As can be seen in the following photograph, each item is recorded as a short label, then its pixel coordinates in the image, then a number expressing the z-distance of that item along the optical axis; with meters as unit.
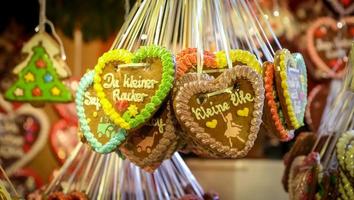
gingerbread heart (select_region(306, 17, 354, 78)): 1.91
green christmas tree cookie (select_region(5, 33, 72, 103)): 1.48
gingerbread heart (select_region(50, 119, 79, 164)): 1.87
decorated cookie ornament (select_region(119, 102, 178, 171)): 0.97
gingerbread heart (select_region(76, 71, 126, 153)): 0.98
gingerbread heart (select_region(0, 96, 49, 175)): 1.99
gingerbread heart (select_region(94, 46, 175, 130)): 0.94
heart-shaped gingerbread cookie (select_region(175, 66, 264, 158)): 0.92
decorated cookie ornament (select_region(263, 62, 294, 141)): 1.00
